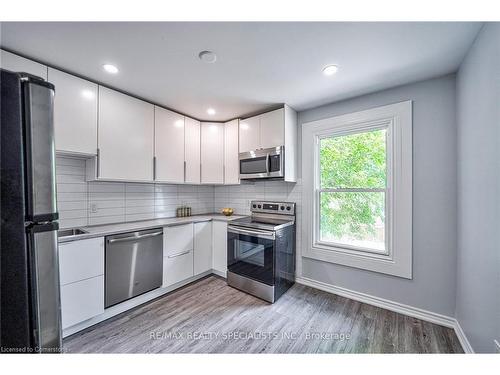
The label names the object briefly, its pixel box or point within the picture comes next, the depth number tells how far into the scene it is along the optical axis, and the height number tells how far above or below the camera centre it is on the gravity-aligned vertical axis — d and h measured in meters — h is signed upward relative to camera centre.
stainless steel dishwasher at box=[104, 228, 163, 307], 1.85 -0.78
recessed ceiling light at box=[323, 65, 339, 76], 1.67 +0.98
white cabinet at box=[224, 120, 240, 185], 2.83 +0.46
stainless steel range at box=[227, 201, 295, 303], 2.21 -0.81
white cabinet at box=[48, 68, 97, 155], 1.69 +0.66
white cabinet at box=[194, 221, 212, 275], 2.63 -0.83
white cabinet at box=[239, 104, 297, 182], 2.45 +0.67
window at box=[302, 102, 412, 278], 1.97 -0.05
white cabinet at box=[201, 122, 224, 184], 2.95 +0.49
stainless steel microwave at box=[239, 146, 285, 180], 2.41 +0.28
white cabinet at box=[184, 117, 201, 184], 2.76 +0.51
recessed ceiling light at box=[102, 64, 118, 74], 1.67 +1.01
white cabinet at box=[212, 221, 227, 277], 2.69 -0.84
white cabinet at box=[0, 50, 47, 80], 1.45 +0.94
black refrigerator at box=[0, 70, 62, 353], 0.79 -0.12
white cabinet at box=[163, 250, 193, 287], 2.30 -0.98
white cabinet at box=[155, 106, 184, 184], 2.44 +0.51
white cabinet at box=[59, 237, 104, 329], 1.58 -0.77
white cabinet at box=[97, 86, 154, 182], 1.99 +0.53
